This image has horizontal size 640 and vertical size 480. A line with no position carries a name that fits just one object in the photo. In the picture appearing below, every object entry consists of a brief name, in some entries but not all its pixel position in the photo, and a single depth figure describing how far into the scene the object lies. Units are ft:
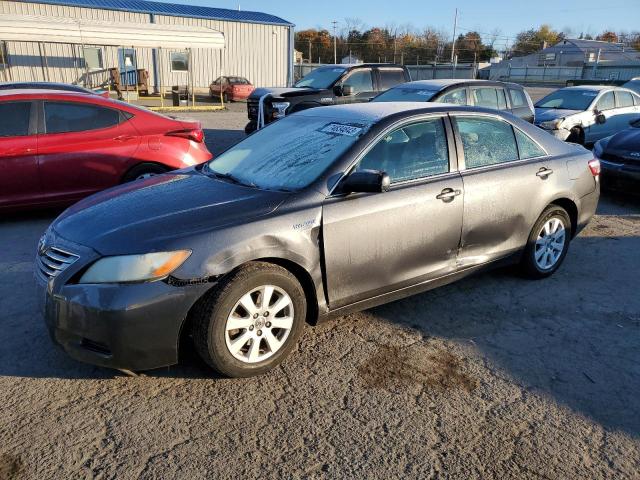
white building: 74.47
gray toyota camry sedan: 9.28
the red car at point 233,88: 88.07
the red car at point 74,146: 19.47
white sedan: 35.78
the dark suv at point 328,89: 37.91
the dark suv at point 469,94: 28.76
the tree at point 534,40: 276.19
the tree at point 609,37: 292.81
